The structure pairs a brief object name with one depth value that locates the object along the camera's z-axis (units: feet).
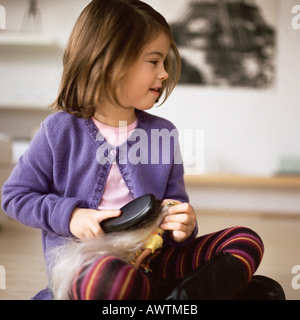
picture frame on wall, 6.20
